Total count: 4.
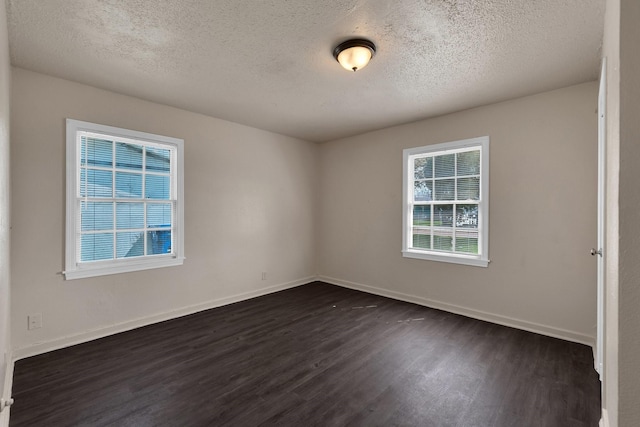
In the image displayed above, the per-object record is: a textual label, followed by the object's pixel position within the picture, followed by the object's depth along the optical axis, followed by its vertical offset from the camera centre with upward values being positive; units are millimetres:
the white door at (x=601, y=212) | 1917 +21
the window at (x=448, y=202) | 3596 +164
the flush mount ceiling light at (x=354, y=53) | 2219 +1257
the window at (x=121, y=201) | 2965 +128
